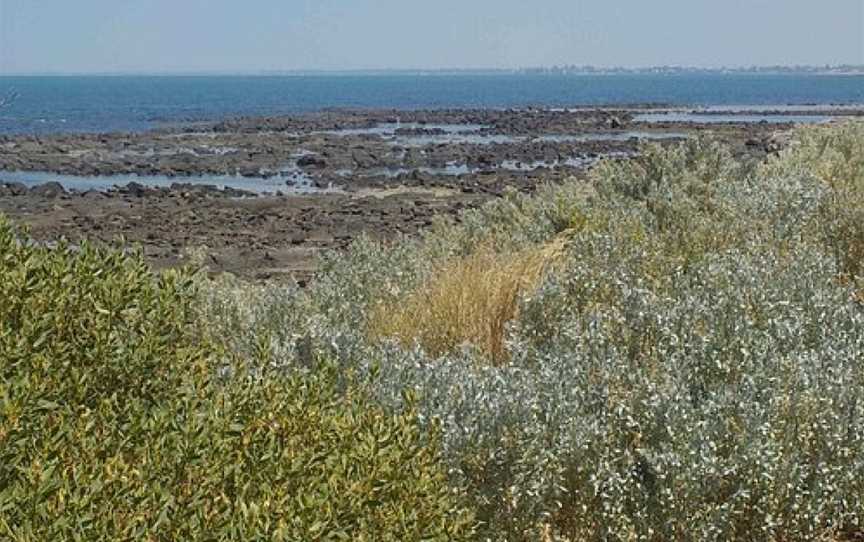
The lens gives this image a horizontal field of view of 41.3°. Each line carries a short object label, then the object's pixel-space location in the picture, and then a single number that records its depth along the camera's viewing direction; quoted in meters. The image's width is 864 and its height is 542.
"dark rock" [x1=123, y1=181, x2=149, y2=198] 30.64
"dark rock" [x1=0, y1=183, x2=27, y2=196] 30.97
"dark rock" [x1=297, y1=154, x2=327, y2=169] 40.31
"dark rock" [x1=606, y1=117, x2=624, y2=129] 64.62
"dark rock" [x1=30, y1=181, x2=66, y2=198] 30.64
